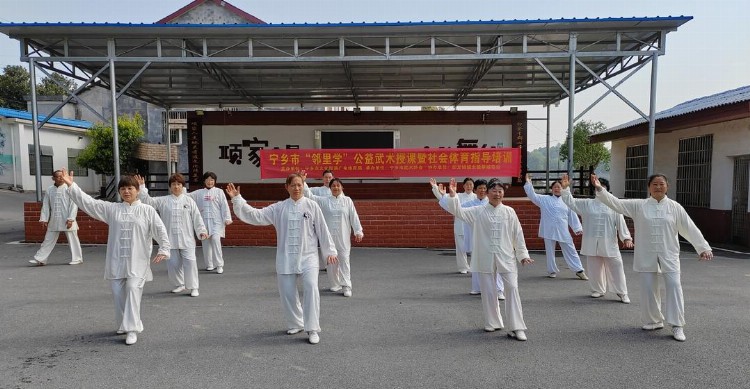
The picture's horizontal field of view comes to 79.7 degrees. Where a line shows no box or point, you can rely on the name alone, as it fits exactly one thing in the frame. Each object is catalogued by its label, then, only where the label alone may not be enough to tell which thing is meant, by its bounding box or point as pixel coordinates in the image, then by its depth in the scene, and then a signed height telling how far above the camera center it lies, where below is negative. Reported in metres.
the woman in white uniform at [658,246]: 4.47 -0.79
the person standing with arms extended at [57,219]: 7.89 -0.98
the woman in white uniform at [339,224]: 6.09 -0.81
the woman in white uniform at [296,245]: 4.24 -0.76
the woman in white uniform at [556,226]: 6.98 -0.95
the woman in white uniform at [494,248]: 4.41 -0.81
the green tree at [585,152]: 23.84 +0.83
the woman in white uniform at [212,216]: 7.37 -0.83
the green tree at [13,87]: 30.41 +5.28
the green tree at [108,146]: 20.55 +0.91
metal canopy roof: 8.61 +2.45
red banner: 10.55 +0.10
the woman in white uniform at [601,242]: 5.71 -0.97
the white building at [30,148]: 19.64 +0.82
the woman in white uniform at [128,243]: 4.22 -0.74
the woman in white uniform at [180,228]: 5.94 -0.84
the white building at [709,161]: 9.88 +0.17
